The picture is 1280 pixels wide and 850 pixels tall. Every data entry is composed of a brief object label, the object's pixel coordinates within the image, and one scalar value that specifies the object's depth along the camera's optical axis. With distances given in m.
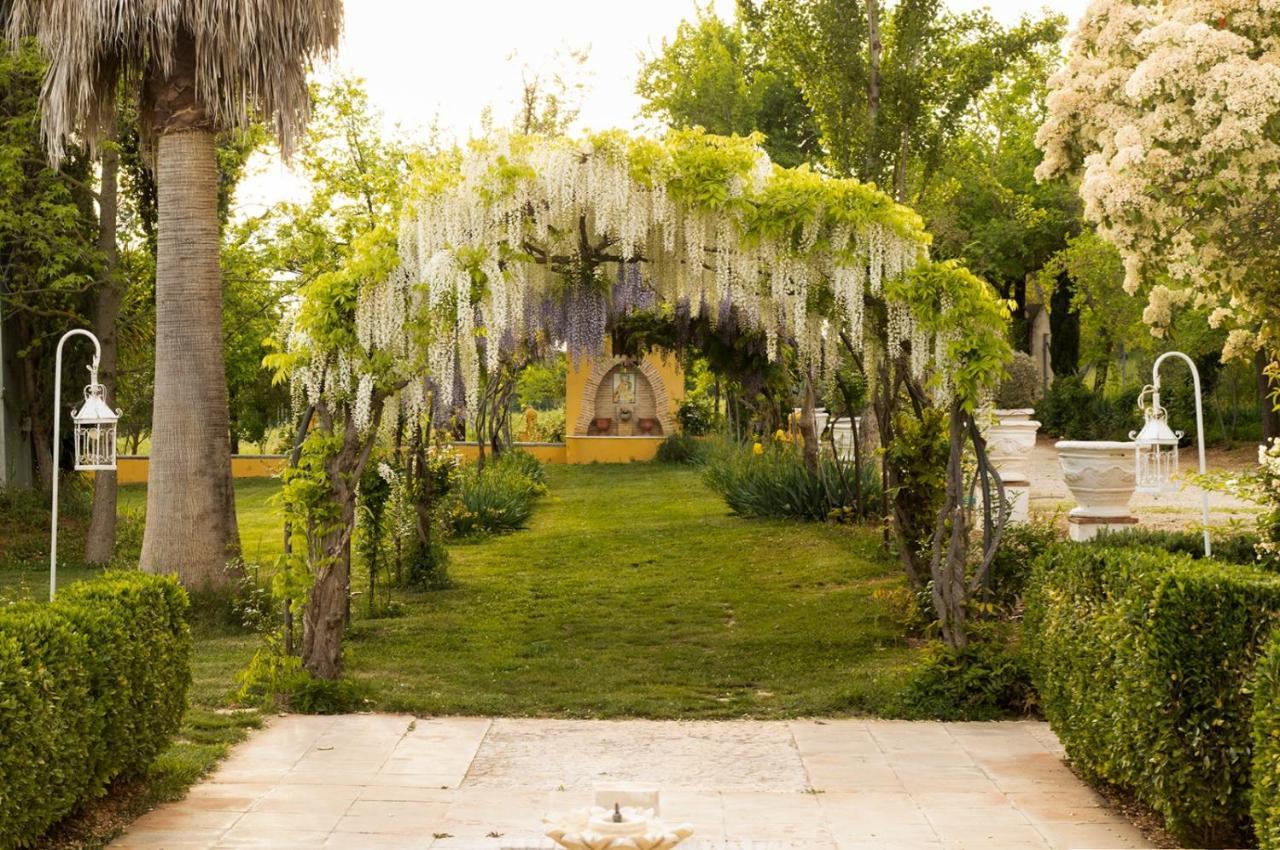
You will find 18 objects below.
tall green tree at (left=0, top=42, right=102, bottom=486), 12.64
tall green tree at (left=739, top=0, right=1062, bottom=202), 14.67
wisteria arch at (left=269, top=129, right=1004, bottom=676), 7.34
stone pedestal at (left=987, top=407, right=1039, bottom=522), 11.87
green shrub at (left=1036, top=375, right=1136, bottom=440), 23.80
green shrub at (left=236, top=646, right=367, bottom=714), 7.20
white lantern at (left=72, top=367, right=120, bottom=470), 6.61
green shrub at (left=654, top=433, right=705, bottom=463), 25.77
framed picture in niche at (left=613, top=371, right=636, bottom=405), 29.94
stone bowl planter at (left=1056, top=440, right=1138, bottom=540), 9.97
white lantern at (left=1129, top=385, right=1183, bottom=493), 6.23
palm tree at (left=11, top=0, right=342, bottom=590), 9.83
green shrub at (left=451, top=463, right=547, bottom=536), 15.76
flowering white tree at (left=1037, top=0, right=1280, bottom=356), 8.89
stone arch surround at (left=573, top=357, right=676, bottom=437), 29.12
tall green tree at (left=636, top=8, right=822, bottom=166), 25.97
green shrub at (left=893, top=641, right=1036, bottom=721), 7.11
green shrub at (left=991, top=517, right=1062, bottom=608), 8.98
